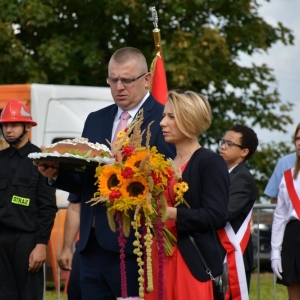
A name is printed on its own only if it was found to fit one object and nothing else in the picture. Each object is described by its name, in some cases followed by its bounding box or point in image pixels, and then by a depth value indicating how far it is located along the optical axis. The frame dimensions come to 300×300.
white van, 22.24
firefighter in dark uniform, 12.46
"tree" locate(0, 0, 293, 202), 29.05
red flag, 14.68
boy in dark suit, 11.91
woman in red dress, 8.62
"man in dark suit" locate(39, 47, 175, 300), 9.11
